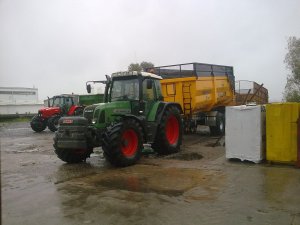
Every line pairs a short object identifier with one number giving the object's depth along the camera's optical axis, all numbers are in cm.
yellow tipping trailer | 988
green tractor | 651
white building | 3293
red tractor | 1568
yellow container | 607
